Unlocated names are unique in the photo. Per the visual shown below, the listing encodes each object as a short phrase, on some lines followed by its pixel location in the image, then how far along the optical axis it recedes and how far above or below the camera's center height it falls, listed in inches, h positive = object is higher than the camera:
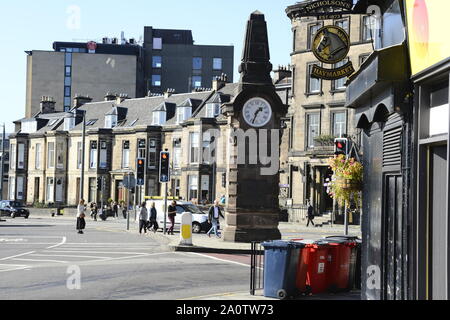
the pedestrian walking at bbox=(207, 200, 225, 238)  1330.0 -41.4
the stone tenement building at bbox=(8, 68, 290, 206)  2662.4 +180.0
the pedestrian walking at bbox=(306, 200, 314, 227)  2033.0 -51.5
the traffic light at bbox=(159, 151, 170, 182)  1419.8 +47.6
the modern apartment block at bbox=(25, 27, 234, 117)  4030.5 +669.9
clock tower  1113.4 +64.9
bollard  1042.1 -50.4
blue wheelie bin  578.2 -54.9
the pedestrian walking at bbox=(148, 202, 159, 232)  1532.2 -53.2
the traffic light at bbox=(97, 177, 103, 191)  2904.0 +30.0
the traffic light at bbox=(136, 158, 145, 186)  1612.9 +45.1
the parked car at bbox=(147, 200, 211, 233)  1549.0 -46.8
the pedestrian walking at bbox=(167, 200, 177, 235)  1422.2 -38.0
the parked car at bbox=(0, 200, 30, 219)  2487.7 -61.7
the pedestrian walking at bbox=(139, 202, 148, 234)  1494.8 -49.8
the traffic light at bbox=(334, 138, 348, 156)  887.1 +55.7
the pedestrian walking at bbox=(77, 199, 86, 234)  1460.4 -54.7
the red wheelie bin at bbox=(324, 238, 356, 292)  620.1 -55.4
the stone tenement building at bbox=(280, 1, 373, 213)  2134.6 +217.7
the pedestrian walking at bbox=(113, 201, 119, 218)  2720.0 -64.9
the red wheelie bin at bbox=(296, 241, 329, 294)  595.2 -56.9
